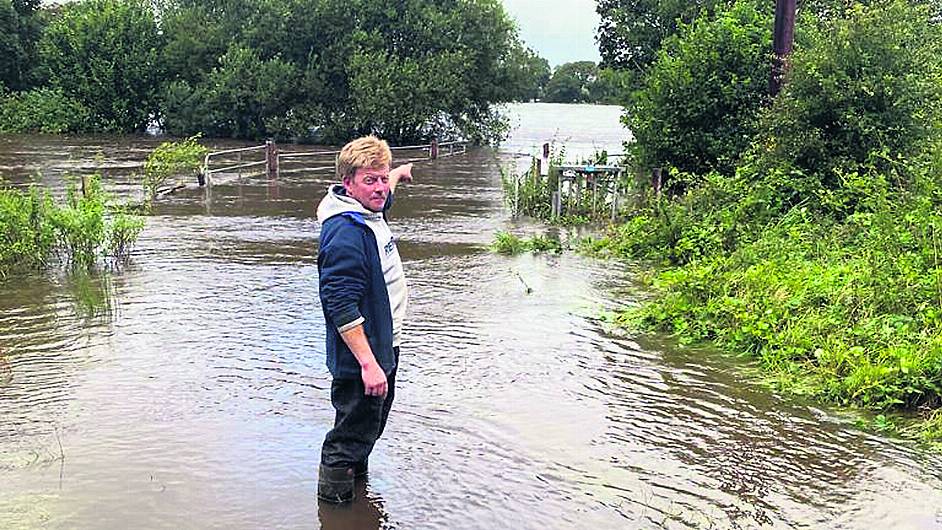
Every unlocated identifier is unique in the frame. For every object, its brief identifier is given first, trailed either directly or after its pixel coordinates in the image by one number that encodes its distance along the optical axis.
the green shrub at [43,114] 43.75
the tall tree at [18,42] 47.88
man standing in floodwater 4.12
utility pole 13.67
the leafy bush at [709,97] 15.48
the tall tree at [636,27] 27.02
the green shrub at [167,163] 18.91
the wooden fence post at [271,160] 24.27
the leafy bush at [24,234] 10.43
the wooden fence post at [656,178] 14.55
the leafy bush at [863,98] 11.33
